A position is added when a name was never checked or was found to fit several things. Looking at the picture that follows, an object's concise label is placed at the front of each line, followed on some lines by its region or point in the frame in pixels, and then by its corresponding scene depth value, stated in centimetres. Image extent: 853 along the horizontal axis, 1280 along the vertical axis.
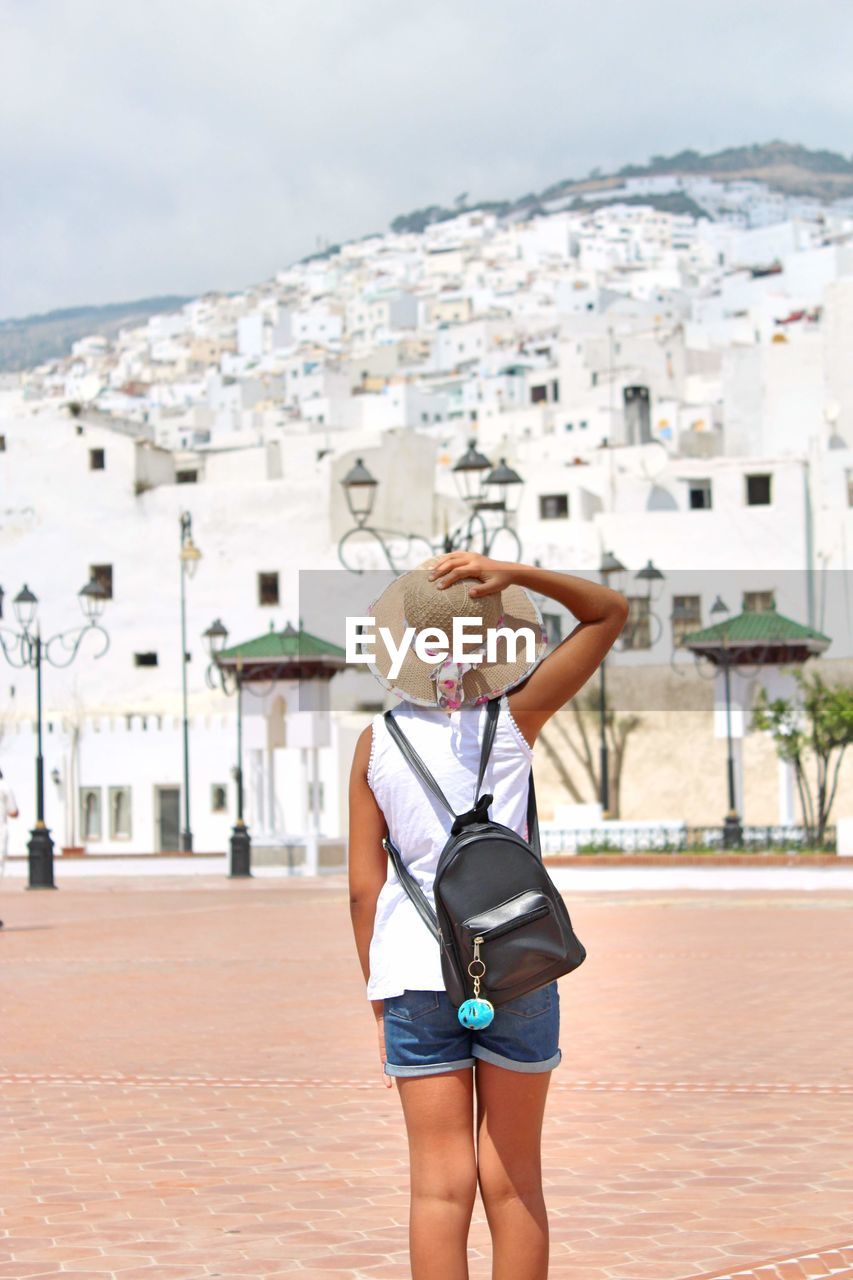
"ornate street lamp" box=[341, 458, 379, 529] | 2134
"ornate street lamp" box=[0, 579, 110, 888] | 2916
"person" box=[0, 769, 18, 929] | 1838
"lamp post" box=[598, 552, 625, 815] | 4034
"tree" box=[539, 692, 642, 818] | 4391
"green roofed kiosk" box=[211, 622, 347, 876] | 3588
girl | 409
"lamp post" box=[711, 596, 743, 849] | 3088
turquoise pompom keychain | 396
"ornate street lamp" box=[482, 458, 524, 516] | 5503
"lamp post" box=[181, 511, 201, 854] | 4000
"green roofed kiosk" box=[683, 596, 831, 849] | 3769
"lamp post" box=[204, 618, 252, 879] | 3262
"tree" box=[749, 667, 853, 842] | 3156
